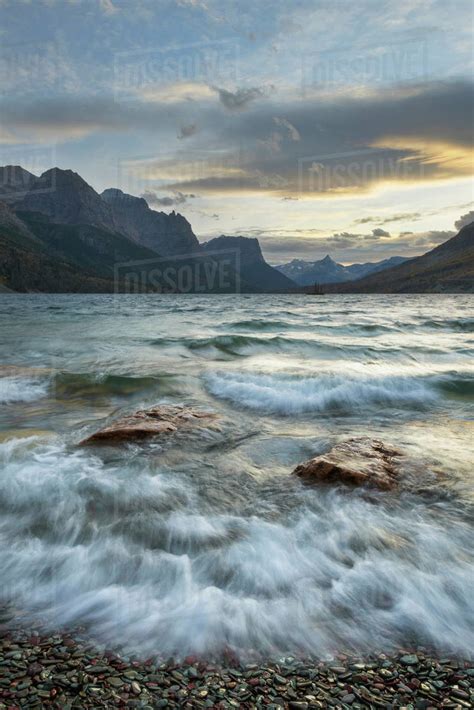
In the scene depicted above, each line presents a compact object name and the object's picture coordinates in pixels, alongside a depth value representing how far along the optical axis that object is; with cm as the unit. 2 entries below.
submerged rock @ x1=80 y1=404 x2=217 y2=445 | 896
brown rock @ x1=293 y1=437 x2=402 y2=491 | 693
